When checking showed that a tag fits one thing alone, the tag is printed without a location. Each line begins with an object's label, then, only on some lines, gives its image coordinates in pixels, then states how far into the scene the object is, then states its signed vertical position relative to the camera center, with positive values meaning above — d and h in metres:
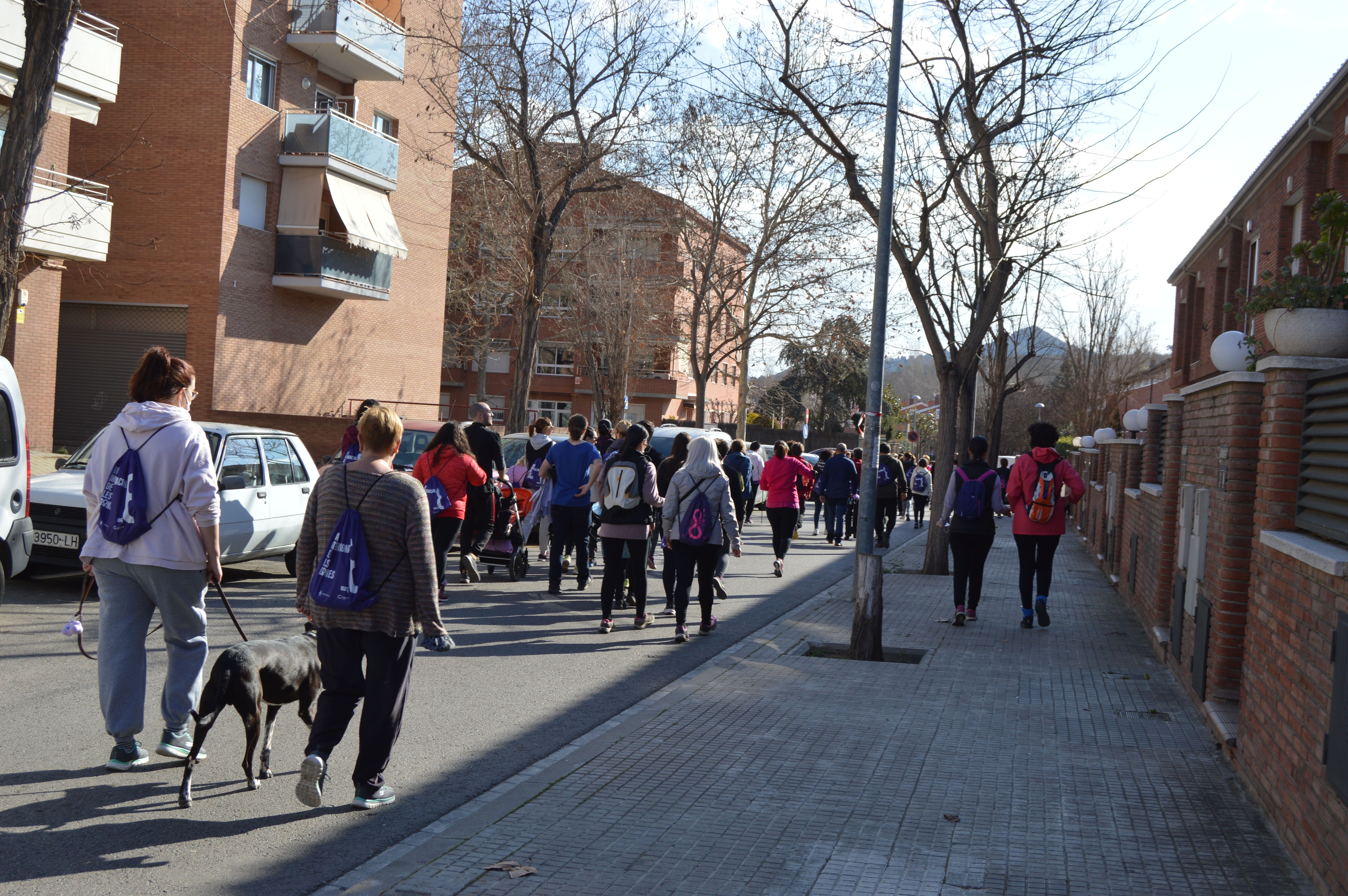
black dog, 4.82 -1.22
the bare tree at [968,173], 13.27 +3.72
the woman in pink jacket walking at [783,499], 16.03 -0.77
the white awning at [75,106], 21.55 +5.56
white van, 8.33 -0.64
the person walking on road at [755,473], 20.08 -0.56
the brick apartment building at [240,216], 25.83 +4.60
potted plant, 5.46 +0.93
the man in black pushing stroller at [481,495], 12.02 -0.78
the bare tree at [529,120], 22.05 +6.21
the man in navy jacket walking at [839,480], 20.12 -0.57
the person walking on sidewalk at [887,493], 19.95 -0.71
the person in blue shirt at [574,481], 11.66 -0.52
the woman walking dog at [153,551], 5.21 -0.70
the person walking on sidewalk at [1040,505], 10.98 -0.40
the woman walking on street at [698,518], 9.92 -0.70
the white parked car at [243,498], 9.87 -0.90
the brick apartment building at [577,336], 40.50 +4.16
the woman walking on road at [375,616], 4.85 -0.86
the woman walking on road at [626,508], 10.09 -0.67
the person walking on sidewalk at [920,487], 26.33 -0.76
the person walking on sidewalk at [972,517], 11.19 -0.58
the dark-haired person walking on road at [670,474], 10.84 -0.43
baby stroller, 12.91 -1.34
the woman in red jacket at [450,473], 10.69 -0.49
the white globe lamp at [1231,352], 7.26 +0.80
